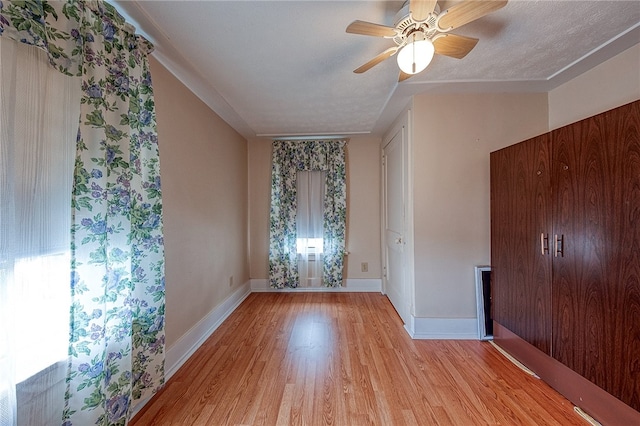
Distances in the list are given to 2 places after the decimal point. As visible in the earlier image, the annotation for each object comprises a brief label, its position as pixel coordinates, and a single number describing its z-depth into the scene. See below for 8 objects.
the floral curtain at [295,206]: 3.73
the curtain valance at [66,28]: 0.96
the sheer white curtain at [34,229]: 0.94
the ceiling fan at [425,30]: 1.17
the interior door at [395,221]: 2.76
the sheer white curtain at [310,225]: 3.82
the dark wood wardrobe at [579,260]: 1.29
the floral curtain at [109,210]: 1.13
